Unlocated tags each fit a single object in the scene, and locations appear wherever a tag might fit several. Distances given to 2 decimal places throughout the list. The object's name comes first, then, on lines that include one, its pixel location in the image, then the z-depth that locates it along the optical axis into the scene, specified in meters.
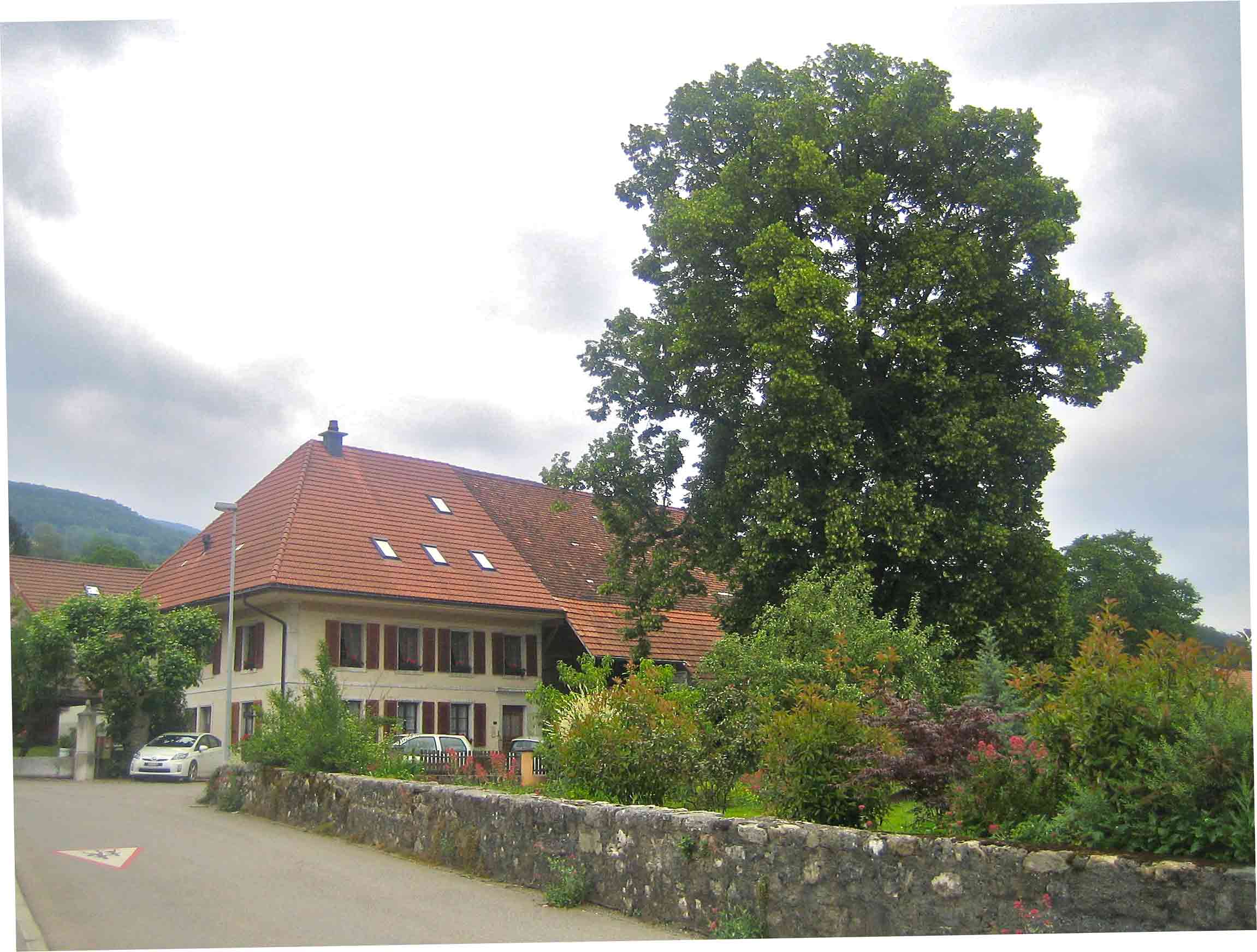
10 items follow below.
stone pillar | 32.66
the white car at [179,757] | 31.34
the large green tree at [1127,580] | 43.00
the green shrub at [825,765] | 10.00
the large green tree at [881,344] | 22.30
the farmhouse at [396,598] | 33.38
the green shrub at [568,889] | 11.40
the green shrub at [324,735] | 19.56
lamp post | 29.59
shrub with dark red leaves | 9.73
